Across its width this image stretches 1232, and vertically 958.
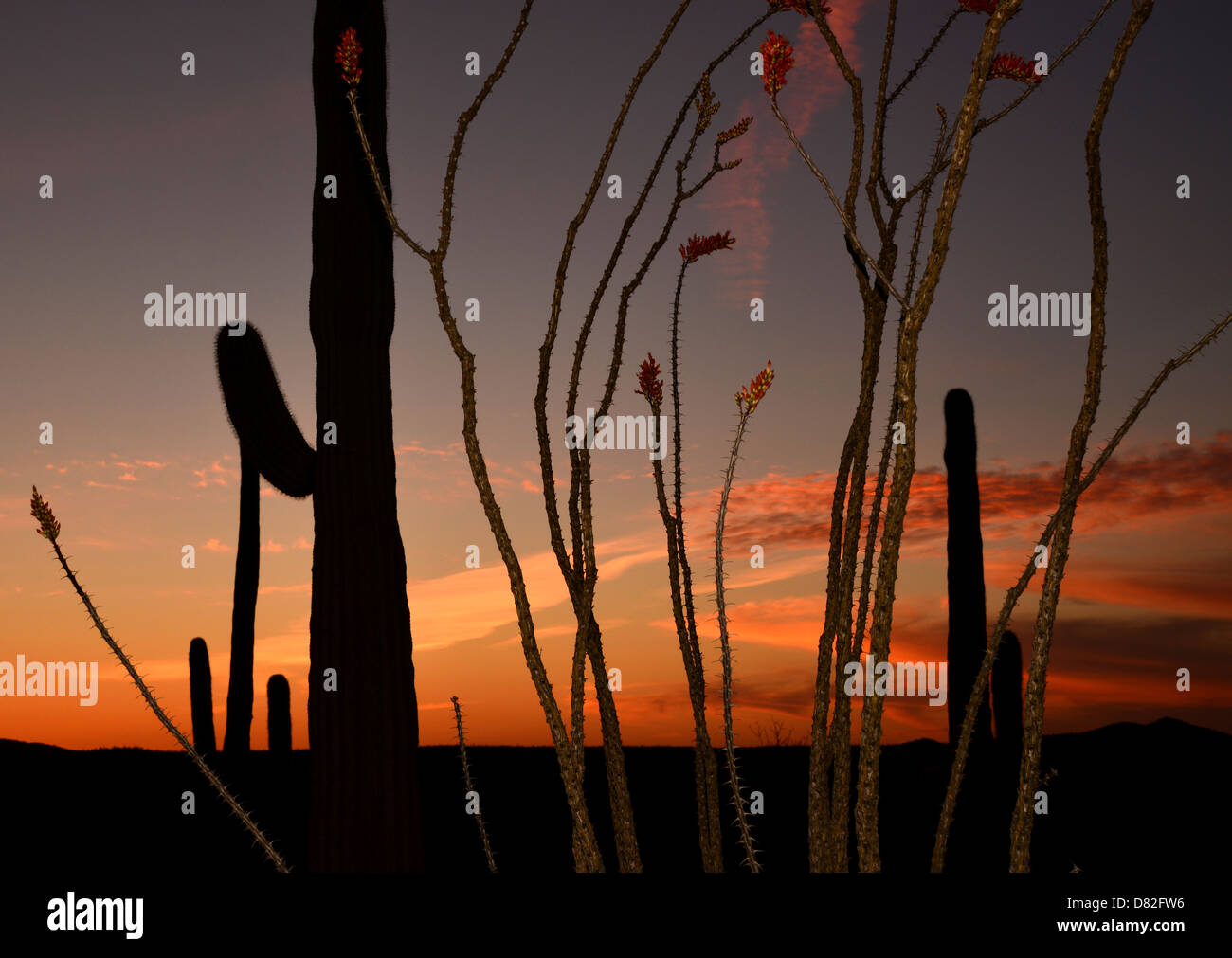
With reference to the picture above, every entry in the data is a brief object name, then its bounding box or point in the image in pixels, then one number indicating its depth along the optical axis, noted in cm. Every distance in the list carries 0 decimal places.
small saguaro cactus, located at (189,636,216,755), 800
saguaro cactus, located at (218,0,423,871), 328
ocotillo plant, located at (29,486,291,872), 205
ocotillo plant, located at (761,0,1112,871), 145
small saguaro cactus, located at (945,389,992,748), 580
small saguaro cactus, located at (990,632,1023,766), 586
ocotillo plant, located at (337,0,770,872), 174
